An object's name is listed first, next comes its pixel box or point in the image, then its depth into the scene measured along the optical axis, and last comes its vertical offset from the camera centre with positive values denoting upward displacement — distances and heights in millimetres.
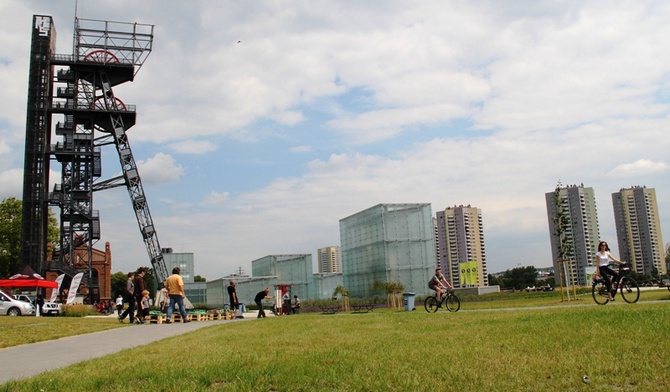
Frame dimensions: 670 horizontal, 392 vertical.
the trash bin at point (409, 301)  27062 -743
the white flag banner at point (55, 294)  44988 +594
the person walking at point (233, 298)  27438 -219
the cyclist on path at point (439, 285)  22453 -103
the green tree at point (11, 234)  68625 +7888
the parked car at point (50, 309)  40812 -460
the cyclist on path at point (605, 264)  17141 +276
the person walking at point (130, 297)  21797 +48
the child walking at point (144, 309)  22438 -427
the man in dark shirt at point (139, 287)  21656 +376
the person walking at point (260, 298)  27891 -329
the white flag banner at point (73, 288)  43125 +920
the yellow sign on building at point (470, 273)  75188 +985
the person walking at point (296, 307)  39084 -1115
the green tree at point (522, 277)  126744 +172
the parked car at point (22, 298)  43103 +418
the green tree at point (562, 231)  29953 +2189
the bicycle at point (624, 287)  17125 -381
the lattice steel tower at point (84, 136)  63250 +17120
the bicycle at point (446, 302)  21909 -720
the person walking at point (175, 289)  20297 +234
